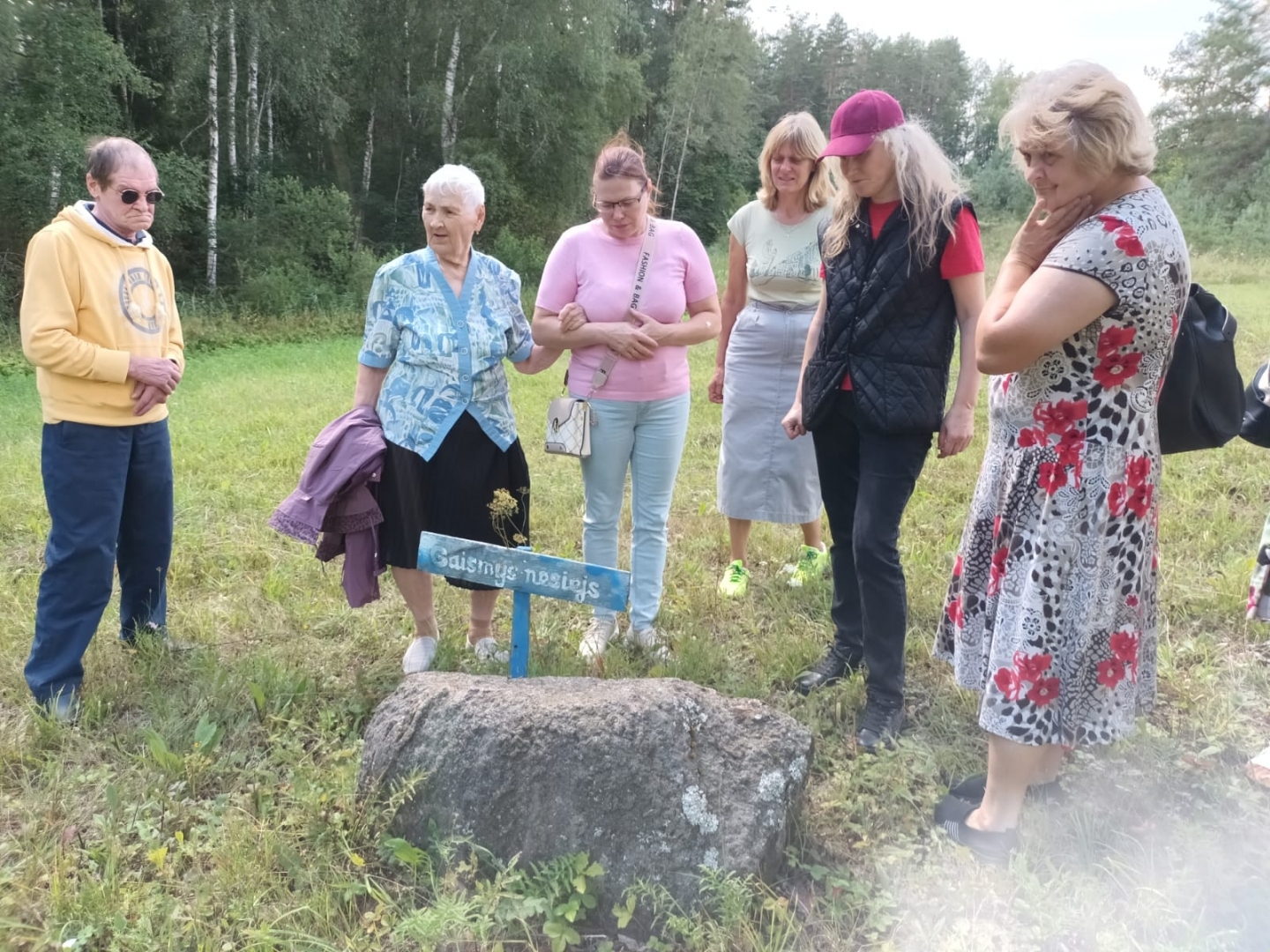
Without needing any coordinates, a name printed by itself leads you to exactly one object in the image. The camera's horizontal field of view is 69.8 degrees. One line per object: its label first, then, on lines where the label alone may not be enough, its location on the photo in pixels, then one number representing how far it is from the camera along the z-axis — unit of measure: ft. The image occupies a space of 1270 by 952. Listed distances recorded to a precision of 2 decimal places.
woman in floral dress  6.59
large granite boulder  7.38
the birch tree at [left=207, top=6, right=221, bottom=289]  54.70
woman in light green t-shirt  11.96
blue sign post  8.17
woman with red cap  8.61
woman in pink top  10.46
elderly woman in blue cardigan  10.10
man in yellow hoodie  9.49
